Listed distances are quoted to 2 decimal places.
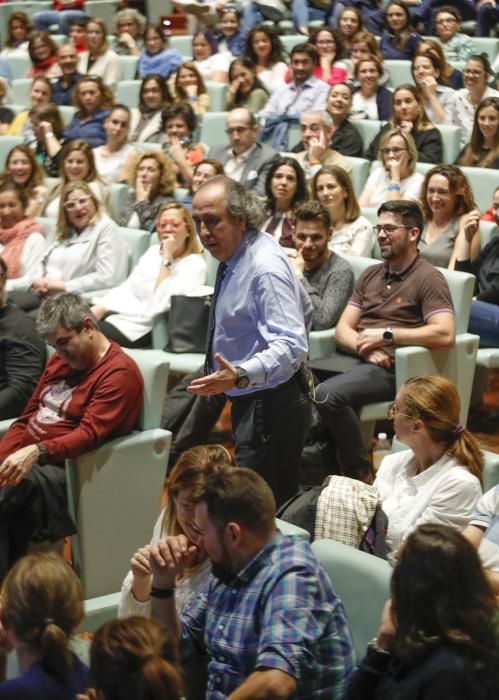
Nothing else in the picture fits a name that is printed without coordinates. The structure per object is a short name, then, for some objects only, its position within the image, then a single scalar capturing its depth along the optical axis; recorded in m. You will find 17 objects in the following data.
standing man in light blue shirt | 4.89
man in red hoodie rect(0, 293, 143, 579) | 5.72
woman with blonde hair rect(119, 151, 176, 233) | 9.71
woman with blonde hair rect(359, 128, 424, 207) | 9.16
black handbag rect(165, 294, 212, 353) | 7.87
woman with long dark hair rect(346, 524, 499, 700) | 3.07
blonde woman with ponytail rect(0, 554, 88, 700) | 3.47
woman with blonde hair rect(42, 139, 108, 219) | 10.08
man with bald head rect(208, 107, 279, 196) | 9.91
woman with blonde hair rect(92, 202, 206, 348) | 8.16
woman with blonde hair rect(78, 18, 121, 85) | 14.50
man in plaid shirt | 3.44
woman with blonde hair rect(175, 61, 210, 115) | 12.38
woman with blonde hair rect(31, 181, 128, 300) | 8.86
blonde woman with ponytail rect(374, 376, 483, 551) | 4.93
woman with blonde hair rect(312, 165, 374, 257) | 8.43
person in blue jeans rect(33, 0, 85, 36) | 17.21
